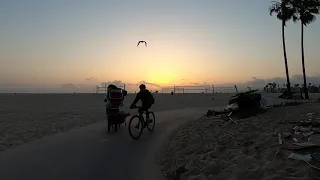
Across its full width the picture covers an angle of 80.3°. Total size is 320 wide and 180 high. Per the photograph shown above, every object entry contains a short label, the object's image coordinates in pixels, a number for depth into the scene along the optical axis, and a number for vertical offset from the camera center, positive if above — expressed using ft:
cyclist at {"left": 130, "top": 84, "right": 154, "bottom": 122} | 21.19 -0.42
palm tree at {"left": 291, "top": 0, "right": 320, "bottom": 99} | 65.23 +27.74
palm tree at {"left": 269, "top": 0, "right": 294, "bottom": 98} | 66.07 +27.65
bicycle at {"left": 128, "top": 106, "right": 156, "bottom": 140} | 19.58 -3.25
